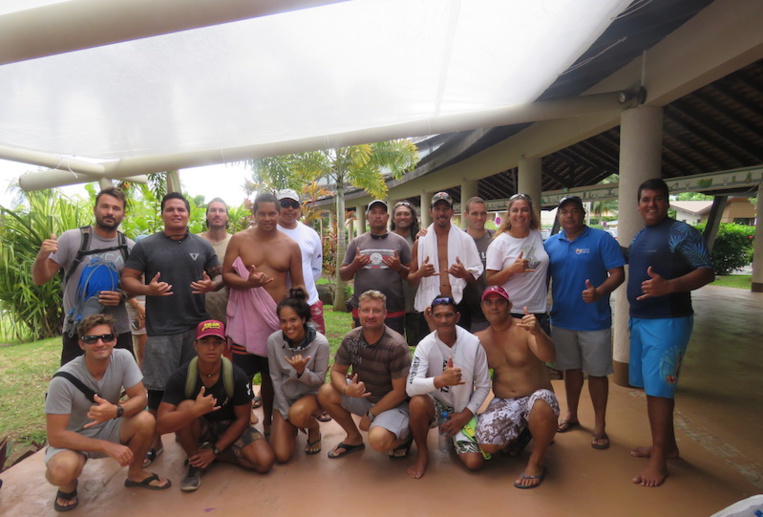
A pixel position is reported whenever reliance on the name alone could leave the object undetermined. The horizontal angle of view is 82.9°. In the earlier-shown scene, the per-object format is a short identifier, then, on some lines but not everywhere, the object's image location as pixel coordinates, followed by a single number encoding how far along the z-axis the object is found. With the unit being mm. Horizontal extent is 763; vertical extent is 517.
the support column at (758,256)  11805
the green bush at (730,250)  18156
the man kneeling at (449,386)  3051
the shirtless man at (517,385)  2875
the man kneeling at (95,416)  2646
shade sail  2516
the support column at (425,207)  15984
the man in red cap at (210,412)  2939
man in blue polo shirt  3299
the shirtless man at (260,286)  3479
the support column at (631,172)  4410
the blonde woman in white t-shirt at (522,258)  3533
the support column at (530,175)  8125
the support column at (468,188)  11805
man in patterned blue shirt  2799
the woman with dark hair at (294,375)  3238
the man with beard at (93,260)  3172
